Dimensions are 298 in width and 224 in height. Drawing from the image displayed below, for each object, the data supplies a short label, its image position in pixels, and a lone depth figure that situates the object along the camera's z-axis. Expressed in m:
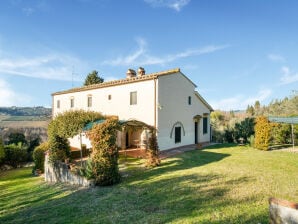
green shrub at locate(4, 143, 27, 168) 25.38
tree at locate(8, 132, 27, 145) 32.56
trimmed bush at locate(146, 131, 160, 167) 14.55
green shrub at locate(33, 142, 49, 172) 18.27
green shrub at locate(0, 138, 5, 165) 22.80
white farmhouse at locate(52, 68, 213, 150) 19.08
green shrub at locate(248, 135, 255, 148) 21.75
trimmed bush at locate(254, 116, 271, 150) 19.52
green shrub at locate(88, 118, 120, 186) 11.30
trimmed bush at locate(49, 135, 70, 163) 15.66
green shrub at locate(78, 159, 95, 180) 11.61
